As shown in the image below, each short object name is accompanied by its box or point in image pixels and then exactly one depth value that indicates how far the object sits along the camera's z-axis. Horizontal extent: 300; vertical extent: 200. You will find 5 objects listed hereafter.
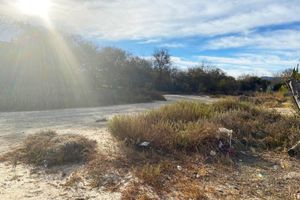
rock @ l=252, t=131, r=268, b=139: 4.68
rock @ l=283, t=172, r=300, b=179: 3.13
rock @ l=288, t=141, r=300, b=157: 3.86
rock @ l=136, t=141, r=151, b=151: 3.74
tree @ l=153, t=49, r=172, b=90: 26.01
